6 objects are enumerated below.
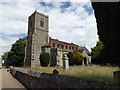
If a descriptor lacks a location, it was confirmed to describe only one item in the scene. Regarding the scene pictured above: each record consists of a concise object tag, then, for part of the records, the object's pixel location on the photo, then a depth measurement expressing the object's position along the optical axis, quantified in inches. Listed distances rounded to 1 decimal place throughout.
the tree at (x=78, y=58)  1039.7
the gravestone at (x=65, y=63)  443.8
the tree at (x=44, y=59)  1017.5
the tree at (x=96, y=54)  919.7
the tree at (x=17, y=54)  1266.1
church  1033.6
